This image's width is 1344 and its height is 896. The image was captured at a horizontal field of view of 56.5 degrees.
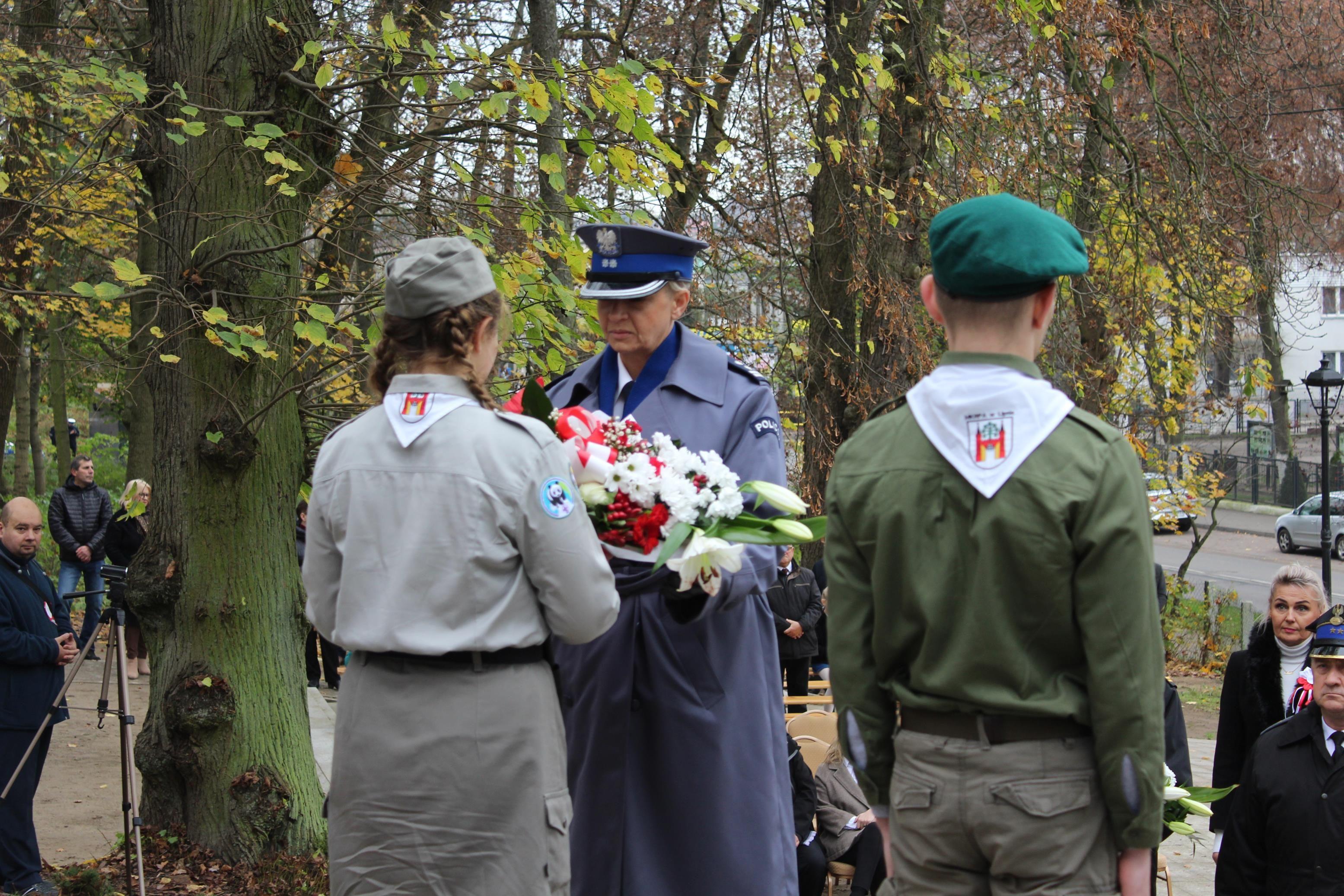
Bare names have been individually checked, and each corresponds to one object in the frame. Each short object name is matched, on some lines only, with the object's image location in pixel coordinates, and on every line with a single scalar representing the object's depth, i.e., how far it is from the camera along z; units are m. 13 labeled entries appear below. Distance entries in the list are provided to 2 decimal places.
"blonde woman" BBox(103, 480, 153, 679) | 11.71
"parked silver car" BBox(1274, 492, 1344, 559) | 26.25
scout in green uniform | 2.05
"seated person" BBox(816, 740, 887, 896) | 5.85
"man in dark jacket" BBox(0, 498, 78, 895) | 5.88
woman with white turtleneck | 4.82
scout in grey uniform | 2.46
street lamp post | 15.20
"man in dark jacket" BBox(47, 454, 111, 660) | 12.10
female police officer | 3.13
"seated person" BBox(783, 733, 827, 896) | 5.82
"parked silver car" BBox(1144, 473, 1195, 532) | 16.36
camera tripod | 5.52
